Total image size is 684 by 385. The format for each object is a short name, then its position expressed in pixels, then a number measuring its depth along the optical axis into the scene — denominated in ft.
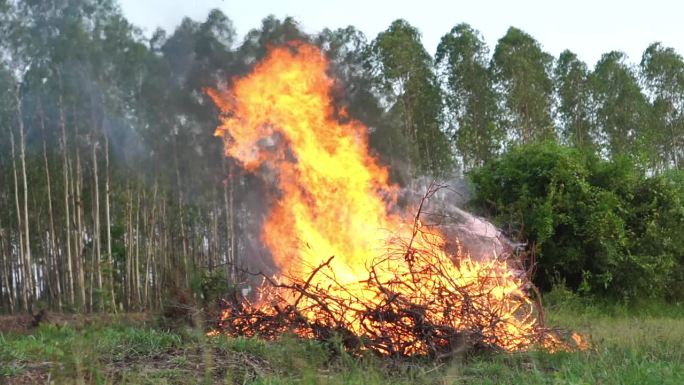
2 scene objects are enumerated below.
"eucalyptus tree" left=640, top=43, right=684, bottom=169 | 118.93
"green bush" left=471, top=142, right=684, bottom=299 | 55.36
